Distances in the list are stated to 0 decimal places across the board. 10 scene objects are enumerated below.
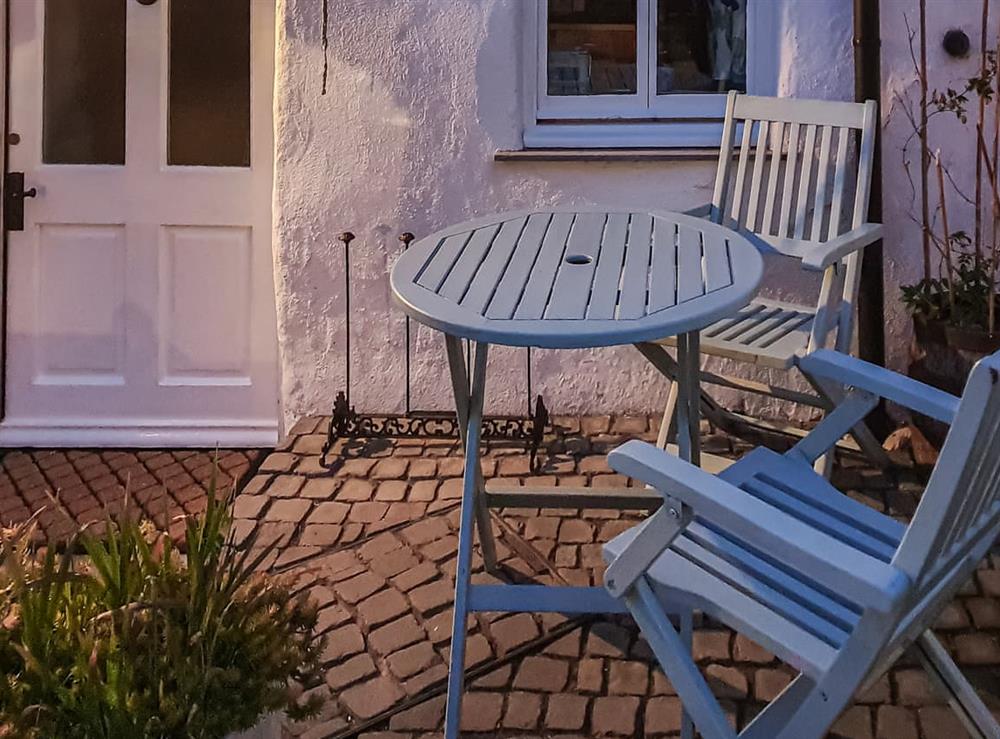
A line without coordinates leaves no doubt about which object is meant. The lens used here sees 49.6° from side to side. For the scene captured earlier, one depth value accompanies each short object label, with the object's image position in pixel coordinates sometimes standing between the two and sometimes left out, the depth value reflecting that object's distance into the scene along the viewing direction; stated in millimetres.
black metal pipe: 3766
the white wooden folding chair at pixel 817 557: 1421
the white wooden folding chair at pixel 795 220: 3021
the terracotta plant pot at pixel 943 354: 3413
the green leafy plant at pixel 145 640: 1588
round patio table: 2002
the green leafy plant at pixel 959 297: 3566
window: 4098
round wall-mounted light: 3775
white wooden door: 4160
